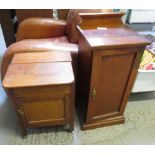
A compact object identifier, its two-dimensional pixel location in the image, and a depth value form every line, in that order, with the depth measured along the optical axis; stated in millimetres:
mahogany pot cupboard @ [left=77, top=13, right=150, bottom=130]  874
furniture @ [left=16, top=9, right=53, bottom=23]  1975
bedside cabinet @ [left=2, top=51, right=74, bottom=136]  900
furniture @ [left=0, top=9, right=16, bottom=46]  2103
